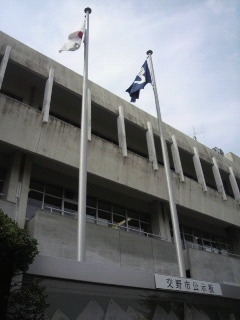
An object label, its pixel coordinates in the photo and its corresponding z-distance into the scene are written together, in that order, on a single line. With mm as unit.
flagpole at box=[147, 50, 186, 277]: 10867
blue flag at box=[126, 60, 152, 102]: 14078
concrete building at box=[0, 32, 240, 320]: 8250
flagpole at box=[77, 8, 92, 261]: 8856
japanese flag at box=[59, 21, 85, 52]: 12000
